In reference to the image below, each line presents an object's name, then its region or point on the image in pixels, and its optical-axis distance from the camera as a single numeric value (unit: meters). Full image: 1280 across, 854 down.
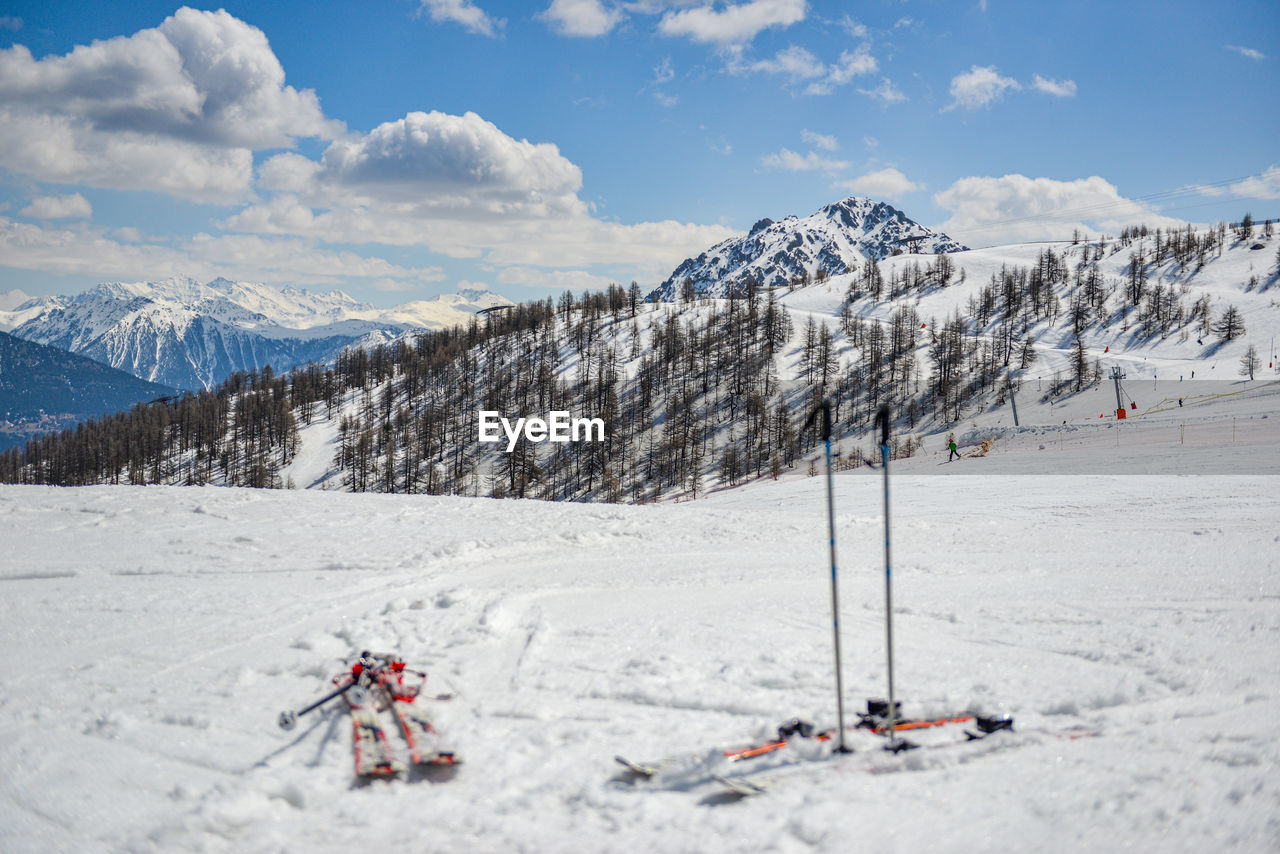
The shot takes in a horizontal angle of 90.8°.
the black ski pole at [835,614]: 5.49
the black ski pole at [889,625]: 5.56
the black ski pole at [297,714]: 6.30
